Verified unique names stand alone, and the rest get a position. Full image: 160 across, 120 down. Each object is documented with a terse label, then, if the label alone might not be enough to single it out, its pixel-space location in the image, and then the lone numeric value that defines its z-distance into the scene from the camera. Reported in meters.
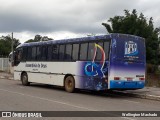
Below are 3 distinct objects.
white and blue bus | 17.61
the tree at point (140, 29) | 37.56
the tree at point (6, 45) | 83.78
